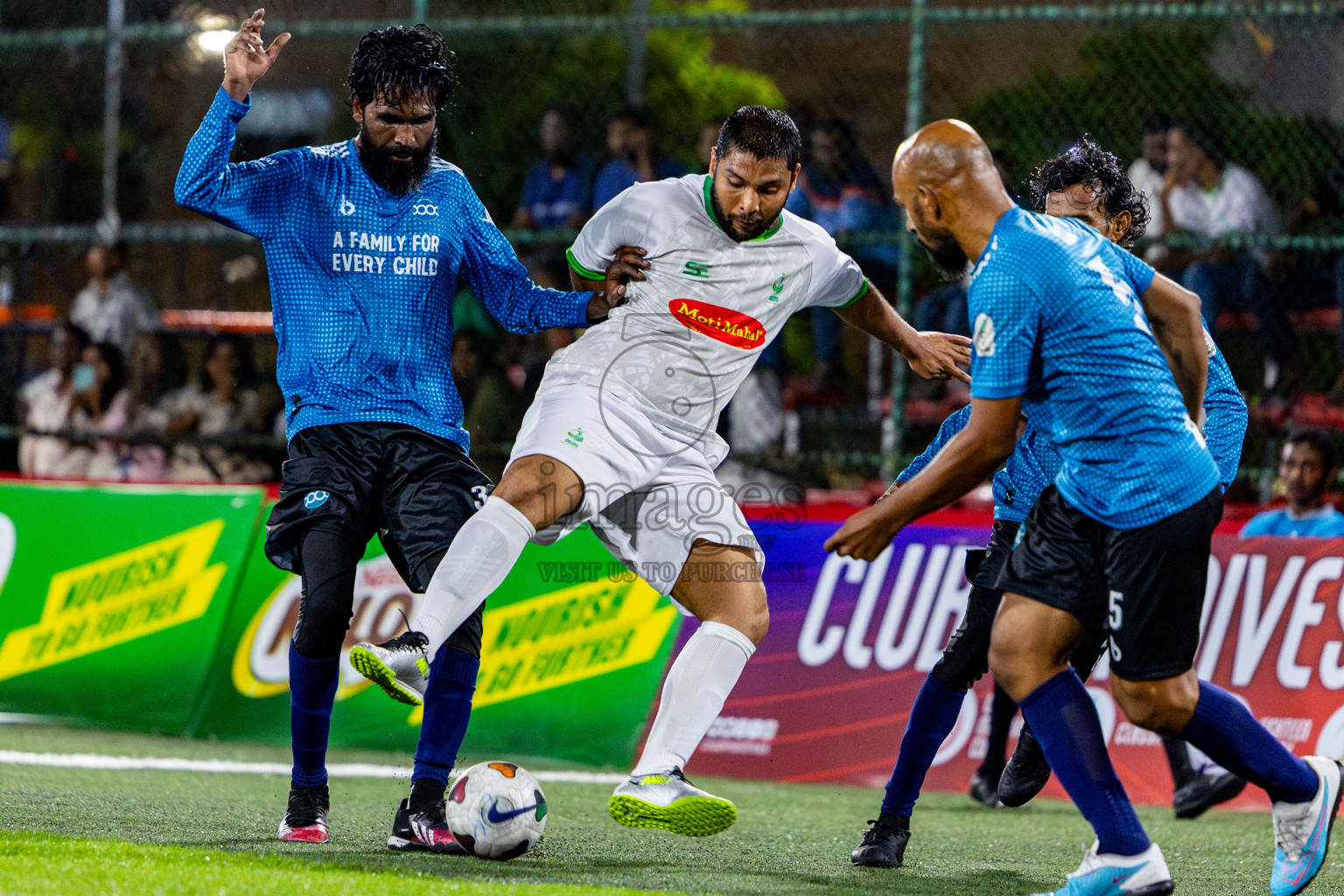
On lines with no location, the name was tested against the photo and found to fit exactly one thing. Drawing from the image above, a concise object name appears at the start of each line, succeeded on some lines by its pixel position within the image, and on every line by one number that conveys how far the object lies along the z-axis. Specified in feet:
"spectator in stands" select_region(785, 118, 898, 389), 56.70
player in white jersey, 28.17
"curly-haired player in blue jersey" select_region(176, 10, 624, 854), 29.55
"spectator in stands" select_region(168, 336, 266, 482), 62.03
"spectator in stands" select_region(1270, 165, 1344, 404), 52.03
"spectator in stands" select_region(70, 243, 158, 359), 67.82
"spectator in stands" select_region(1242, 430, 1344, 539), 45.29
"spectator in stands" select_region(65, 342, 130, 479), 63.93
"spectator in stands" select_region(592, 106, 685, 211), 60.44
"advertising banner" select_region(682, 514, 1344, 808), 43.09
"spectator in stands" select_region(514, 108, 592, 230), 62.03
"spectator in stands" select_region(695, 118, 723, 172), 60.08
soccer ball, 27.68
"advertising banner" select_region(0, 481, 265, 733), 48.70
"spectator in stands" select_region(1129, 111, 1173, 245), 54.44
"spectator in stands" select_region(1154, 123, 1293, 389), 52.65
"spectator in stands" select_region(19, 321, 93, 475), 65.51
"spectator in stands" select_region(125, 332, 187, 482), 62.85
